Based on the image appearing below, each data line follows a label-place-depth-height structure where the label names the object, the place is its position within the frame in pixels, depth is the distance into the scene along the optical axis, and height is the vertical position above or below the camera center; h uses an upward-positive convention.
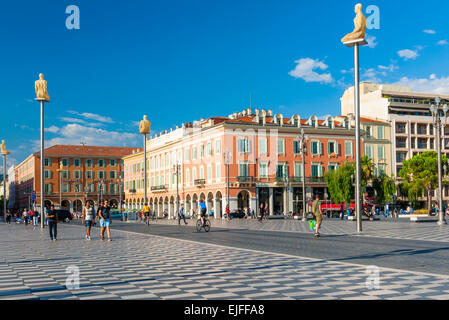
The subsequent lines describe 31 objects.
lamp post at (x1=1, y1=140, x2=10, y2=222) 59.55 +4.08
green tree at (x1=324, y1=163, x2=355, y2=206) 61.32 -0.41
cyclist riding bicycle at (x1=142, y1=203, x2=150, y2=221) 38.56 -1.95
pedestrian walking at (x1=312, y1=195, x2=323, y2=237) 21.06 -1.22
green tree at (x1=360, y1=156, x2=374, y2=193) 59.27 +1.16
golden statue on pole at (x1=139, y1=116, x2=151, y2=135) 38.72 +4.34
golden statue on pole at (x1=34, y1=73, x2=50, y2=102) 37.25 +6.87
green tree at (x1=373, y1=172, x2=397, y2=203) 64.88 -0.77
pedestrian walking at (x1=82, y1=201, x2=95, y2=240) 23.55 -1.43
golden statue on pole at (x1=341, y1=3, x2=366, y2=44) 25.53 +7.57
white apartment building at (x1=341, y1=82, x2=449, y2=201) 80.06 +9.85
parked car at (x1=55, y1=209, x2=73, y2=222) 58.42 -3.36
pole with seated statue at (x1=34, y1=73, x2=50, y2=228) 37.25 +6.56
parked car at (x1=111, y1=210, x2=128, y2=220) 68.31 -3.97
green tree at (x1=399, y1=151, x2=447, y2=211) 68.31 +0.96
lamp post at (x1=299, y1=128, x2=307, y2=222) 43.83 +3.06
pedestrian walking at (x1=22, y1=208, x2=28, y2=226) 47.74 -2.69
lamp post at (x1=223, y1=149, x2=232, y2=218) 57.20 +2.68
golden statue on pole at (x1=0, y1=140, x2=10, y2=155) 59.54 +4.43
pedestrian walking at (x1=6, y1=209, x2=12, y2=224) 55.61 -3.23
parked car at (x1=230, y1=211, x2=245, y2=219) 60.09 -3.63
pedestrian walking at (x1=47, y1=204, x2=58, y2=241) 22.09 -1.45
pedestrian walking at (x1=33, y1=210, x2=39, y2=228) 41.88 -2.41
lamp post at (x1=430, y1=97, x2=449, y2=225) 28.94 +3.02
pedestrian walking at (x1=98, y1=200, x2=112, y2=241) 22.19 -1.35
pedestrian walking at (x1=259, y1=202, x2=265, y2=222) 42.66 -2.38
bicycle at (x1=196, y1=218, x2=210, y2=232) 29.44 -2.32
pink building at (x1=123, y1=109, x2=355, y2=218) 63.16 +3.06
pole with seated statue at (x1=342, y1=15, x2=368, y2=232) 25.11 +6.01
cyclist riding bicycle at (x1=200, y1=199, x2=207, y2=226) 28.62 -1.56
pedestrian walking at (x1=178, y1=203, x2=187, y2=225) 39.83 -2.30
